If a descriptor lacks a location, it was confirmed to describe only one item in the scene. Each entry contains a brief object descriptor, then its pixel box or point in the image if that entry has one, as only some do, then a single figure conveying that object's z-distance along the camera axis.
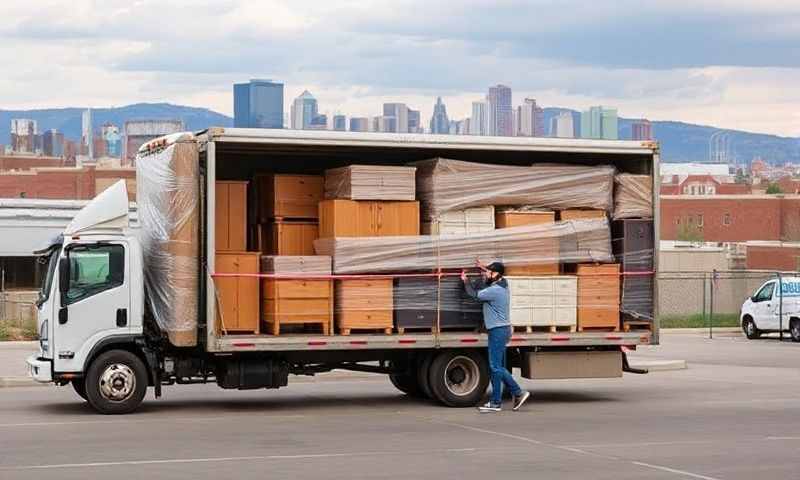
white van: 40.12
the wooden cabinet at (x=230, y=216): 19.30
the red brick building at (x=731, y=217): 106.81
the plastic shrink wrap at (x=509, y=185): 19.91
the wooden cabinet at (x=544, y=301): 20.05
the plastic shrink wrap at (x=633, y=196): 20.75
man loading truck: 19.08
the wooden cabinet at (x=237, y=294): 18.80
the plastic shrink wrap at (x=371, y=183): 19.39
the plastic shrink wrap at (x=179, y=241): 18.61
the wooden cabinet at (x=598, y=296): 20.39
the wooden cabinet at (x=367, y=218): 19.33
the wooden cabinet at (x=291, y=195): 19.72
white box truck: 18.52
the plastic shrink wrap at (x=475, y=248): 19.38
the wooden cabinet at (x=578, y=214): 20.55
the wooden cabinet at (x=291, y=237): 19.70
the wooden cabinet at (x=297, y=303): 18.97
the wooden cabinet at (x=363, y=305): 19.28
